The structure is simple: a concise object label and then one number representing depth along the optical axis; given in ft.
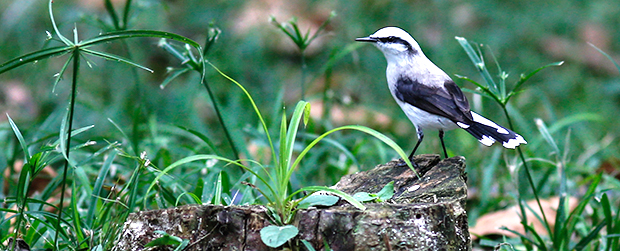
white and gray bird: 21.18
